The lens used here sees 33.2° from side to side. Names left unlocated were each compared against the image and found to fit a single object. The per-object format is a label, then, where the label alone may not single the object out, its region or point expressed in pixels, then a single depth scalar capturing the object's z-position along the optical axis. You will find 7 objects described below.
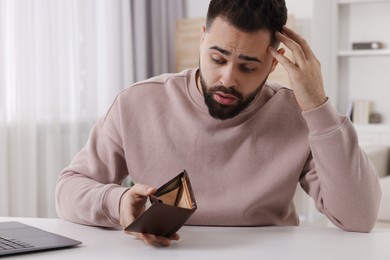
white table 1.20
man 1.47
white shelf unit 4.92
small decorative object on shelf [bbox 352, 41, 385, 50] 4.88
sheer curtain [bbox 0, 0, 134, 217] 3.43
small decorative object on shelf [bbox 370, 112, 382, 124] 4.93
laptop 1.20
